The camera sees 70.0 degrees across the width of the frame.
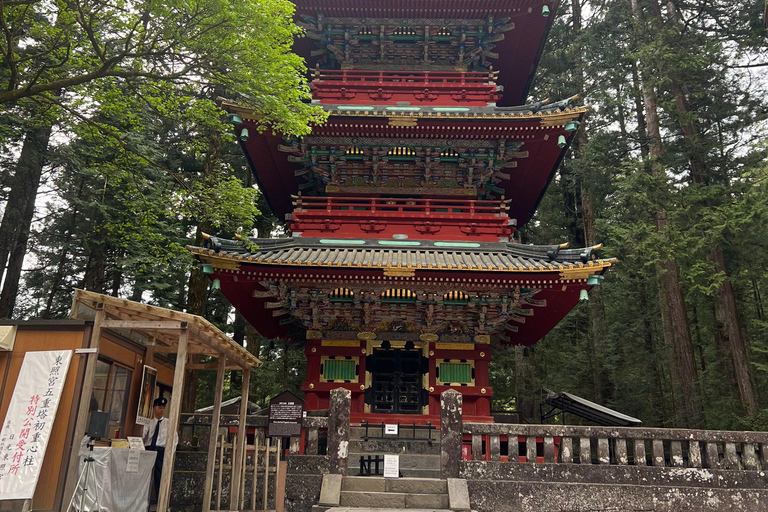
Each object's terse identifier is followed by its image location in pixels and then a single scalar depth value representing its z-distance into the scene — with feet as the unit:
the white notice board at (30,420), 22.98
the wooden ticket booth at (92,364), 23.41
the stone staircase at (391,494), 27.50
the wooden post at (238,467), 28.17
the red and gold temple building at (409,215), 39.47
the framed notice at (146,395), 30.89
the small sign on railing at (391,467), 28.91
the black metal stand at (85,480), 23.13
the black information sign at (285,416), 31.81
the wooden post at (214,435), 26.76
